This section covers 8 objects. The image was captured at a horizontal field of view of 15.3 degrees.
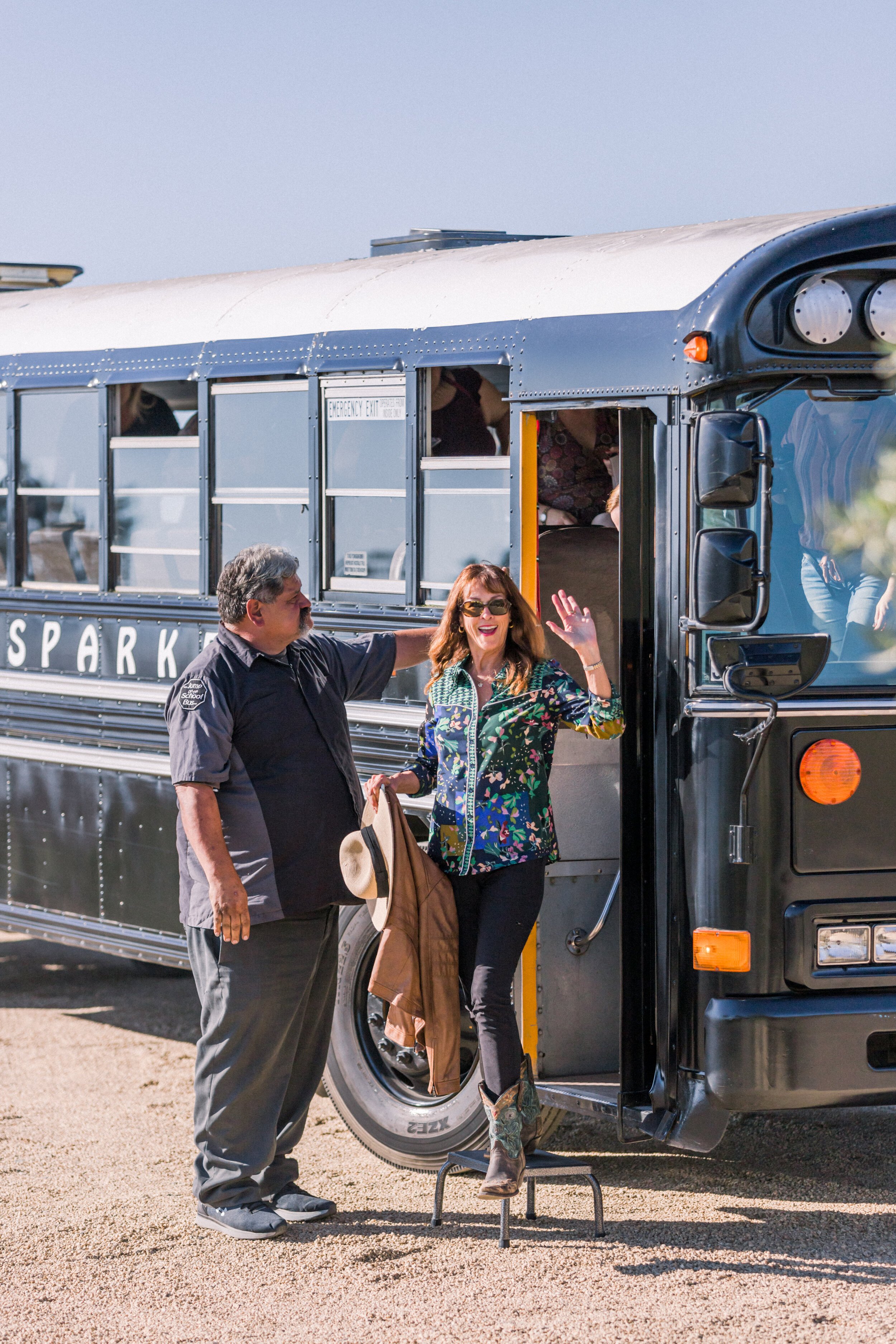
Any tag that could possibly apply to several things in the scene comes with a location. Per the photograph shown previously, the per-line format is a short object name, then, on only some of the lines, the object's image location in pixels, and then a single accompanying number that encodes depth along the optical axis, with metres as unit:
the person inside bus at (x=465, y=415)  10.25
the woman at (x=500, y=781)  8.78
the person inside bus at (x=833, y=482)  8.54
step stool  8.91
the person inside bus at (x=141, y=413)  12.38
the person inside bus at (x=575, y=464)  10.13
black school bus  8.46
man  9.08
